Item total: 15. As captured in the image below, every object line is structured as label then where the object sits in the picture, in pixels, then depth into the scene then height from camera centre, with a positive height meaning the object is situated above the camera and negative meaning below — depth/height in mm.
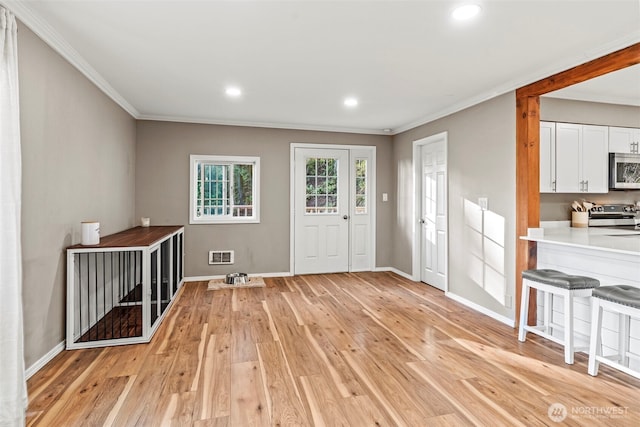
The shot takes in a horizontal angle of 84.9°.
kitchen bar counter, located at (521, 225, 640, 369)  2582 -408
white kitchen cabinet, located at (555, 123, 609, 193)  3939 +637
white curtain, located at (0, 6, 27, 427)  1910 -194
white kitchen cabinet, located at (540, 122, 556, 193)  3879 +618
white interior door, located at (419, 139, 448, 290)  4820 -16
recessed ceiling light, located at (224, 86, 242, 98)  3764 +1338
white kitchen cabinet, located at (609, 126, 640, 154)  4172 +891
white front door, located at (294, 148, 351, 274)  5703 +37
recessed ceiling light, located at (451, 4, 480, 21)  2160 +1275
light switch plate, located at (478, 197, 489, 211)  3837 +113
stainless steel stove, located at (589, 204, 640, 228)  4238 -30
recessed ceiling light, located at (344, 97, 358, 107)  4168 +1353
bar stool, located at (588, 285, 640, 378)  2242 -746
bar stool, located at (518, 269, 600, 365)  2629 -619
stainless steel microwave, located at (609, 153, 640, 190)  4129 +514
